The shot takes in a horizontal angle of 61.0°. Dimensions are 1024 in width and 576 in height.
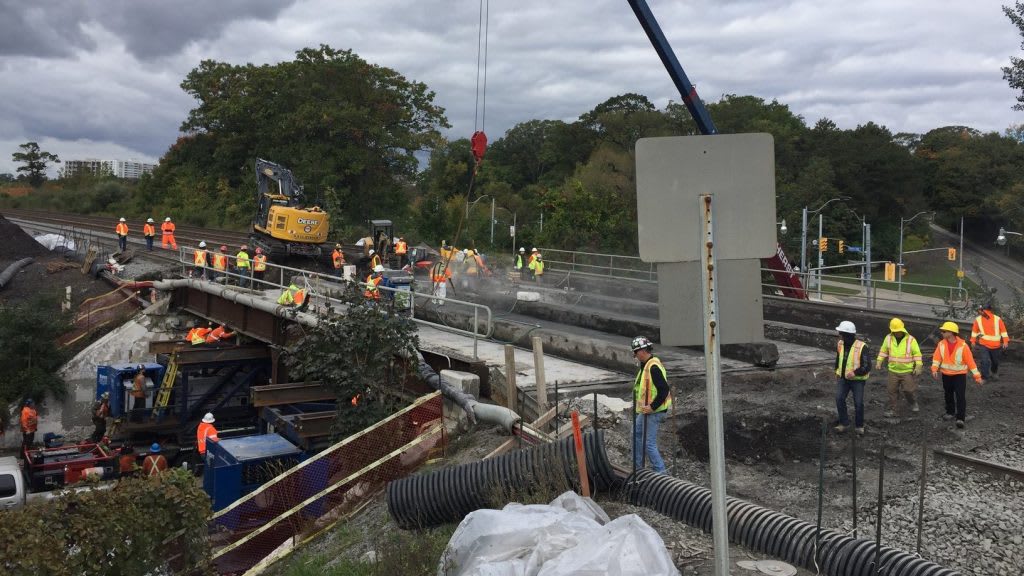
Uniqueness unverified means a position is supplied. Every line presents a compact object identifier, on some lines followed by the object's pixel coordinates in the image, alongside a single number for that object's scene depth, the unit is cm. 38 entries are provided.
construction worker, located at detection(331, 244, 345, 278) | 2855
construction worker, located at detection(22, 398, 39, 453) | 2193
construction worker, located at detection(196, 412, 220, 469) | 1639
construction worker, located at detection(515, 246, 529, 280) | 3244
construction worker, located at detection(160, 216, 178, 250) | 3650
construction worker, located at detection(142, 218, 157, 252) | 3671
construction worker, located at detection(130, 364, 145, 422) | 2222
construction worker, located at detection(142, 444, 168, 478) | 1805
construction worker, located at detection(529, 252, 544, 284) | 3134
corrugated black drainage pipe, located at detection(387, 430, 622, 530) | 779
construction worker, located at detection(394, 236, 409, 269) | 2720
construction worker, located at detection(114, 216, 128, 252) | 3641
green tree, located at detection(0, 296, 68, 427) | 2380
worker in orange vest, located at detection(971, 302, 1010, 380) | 1427
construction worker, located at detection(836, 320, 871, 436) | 1092
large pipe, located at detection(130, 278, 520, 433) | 1112
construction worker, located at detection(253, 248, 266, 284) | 2534
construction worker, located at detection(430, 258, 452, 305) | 2288
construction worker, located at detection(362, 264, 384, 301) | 1524
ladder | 2273
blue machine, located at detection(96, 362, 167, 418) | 2259
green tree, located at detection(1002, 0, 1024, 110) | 3317
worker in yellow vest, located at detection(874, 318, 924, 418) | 1187
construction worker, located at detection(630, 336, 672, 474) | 900
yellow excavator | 2942
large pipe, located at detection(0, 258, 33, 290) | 3287
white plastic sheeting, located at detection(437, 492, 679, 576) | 528
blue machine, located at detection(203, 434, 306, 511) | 1356
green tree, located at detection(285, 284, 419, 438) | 1298
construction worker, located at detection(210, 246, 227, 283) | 2755
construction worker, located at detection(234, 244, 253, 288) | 2608
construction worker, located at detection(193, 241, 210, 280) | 2848
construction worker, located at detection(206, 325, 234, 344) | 2503
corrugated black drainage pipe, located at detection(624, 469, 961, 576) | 604
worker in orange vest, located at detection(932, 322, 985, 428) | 1155
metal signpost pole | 400
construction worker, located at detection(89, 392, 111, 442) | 2278
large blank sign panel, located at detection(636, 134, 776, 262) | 414
